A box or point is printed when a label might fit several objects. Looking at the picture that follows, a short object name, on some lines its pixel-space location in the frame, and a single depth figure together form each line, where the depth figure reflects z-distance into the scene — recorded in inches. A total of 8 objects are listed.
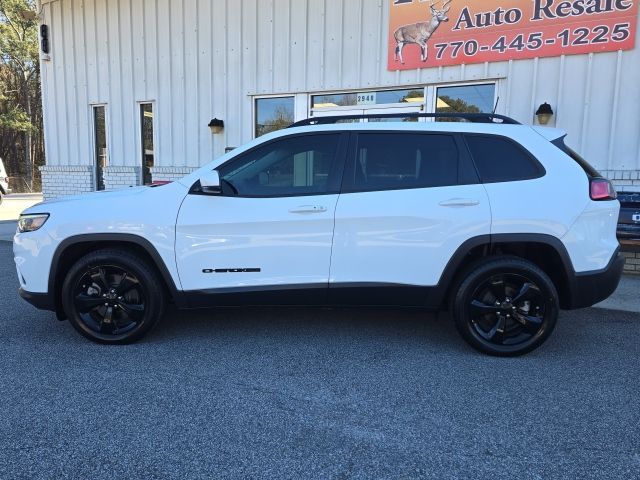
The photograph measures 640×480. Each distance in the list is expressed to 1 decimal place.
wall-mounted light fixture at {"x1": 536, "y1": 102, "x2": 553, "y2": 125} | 268.5
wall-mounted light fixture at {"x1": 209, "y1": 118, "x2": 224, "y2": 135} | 362.0
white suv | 139.6
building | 263.3
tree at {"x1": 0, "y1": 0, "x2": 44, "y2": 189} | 1412.4
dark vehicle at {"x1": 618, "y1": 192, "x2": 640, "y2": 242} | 237.1
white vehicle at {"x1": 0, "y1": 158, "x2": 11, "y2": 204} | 660.7
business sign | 255.3
